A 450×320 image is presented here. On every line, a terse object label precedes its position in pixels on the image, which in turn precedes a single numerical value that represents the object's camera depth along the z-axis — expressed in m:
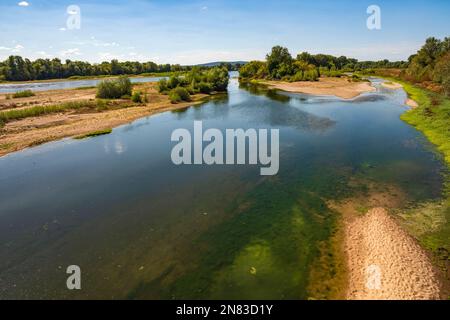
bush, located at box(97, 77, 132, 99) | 68.38
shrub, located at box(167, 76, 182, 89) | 82.19
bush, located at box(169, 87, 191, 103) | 68.81
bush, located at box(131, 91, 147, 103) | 65.56
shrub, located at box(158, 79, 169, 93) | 80.01
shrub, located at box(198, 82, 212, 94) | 86.00
